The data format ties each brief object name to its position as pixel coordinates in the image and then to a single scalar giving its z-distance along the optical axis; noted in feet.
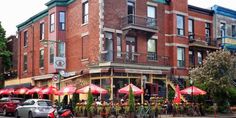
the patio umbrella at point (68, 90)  75.06
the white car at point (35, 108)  62.50
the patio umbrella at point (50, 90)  79.93
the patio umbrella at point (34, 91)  88.44
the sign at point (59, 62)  78.14
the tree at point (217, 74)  82.73
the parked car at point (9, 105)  81.59
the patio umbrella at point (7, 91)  105.55
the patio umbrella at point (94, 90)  72.18
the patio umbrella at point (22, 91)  98.50
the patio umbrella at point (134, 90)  71.71
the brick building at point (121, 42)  82.50
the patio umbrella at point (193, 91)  77.70
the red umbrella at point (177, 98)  77.97
